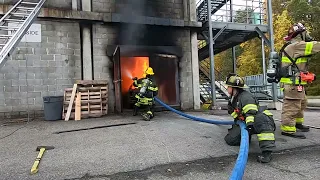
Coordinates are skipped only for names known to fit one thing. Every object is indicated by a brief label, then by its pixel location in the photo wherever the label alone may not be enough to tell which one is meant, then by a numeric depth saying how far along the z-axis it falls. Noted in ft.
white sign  27.18
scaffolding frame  33.45
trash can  25.80
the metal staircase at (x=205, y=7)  40.31
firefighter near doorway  24.59
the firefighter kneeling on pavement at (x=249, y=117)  11.81
